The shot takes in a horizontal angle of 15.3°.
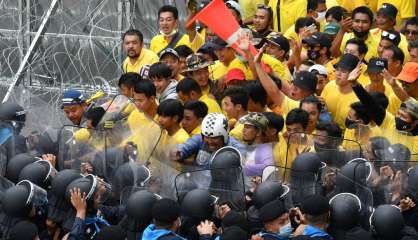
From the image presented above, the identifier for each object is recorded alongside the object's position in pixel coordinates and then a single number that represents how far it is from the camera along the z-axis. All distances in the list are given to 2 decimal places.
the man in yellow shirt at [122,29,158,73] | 15.27
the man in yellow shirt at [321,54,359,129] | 13.54
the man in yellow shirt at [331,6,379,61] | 15.01
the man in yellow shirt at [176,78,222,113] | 13.98
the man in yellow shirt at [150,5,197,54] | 15.86
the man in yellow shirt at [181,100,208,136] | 13.34
